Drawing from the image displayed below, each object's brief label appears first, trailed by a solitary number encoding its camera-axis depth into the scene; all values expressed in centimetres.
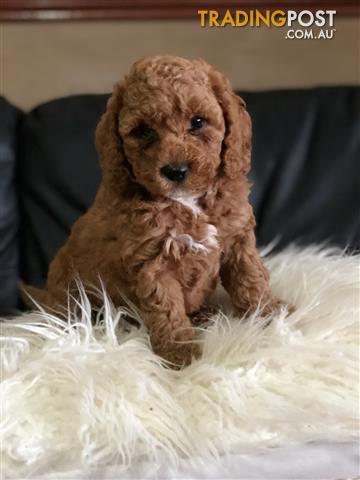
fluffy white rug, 89
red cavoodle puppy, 88
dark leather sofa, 153
